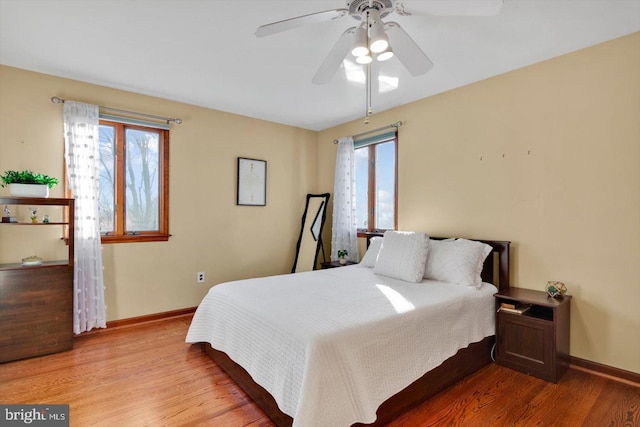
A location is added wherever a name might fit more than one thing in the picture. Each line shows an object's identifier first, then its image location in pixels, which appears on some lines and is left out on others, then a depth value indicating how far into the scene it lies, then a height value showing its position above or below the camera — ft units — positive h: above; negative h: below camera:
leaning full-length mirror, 14.35 -1.12
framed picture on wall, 13.46 +1.18
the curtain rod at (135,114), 9.57 +3.23
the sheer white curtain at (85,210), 9.62 -0.01
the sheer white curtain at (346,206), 13.74 +0.16
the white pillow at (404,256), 9.02 -1.36
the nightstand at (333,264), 12.94 -2.22
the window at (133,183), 10.73 +0.93
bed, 5.15 -2.47
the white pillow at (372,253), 11.19 -1.53
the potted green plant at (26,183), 8.29 +0.69
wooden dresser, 8.18 -2.49
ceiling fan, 5.41 +3.31
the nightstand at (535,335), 7.34 -2.99
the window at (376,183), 12.64 +1.13
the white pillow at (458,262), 8.57 -1.43
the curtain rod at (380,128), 11.95 +3.18
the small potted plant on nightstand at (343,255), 13.42 -1.88
